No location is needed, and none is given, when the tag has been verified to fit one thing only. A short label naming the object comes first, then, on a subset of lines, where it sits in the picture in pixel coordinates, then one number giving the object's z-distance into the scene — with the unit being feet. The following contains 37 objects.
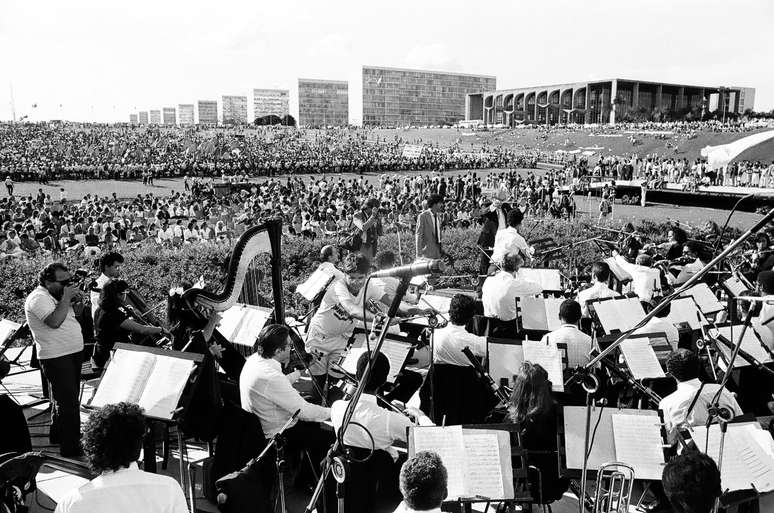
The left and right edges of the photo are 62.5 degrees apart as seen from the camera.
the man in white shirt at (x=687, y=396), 14.78
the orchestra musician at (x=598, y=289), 23.89
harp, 18.74
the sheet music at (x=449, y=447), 11.94
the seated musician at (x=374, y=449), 13.71
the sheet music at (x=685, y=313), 22.21
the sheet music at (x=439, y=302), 29.89
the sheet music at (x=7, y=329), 22.84
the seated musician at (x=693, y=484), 10.35
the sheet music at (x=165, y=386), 14.39
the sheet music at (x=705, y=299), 24.12
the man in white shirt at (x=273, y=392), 15.19
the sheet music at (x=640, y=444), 12.96
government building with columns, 350.02
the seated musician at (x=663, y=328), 20.62
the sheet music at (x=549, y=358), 17.12
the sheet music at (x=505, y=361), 17.51
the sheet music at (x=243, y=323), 21.52
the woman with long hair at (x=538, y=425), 14.74
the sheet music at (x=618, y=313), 20.80
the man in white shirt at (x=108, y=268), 22.27
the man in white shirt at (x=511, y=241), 30.17
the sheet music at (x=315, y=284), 23.16
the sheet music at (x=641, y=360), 17.56
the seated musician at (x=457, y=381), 18.10
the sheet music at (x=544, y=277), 27.12
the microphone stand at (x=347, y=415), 10.16
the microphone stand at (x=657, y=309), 9.10
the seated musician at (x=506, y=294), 23.39
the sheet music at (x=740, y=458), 12.30
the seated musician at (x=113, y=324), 21.09
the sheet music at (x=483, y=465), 12.00
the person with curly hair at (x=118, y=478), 9.54
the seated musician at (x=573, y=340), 19.13
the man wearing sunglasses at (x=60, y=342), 17.61
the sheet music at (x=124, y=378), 14.89
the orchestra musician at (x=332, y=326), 22.13
